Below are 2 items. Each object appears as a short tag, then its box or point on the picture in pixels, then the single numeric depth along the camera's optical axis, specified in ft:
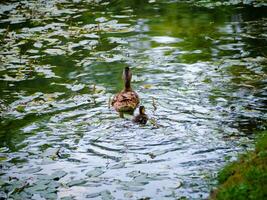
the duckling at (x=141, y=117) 51.19
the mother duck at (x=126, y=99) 55.14
